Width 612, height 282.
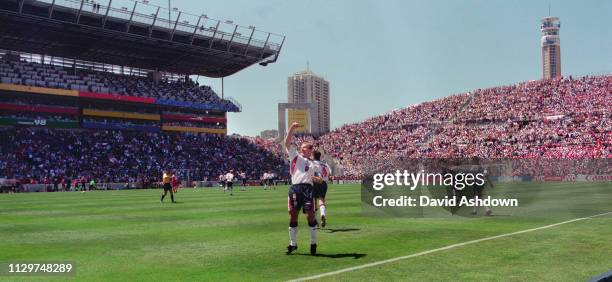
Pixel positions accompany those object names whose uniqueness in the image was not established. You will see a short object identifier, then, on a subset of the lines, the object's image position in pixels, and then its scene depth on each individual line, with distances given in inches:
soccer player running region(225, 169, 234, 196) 1634.2
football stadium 405.1
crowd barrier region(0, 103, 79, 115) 2482.8
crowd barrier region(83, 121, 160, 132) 2802.4
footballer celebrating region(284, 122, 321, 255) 435.2
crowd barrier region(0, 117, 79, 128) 2482.8
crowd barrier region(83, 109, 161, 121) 2800.2
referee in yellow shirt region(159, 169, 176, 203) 1144.2
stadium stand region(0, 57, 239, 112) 2600.9
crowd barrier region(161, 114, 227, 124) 3179.4
